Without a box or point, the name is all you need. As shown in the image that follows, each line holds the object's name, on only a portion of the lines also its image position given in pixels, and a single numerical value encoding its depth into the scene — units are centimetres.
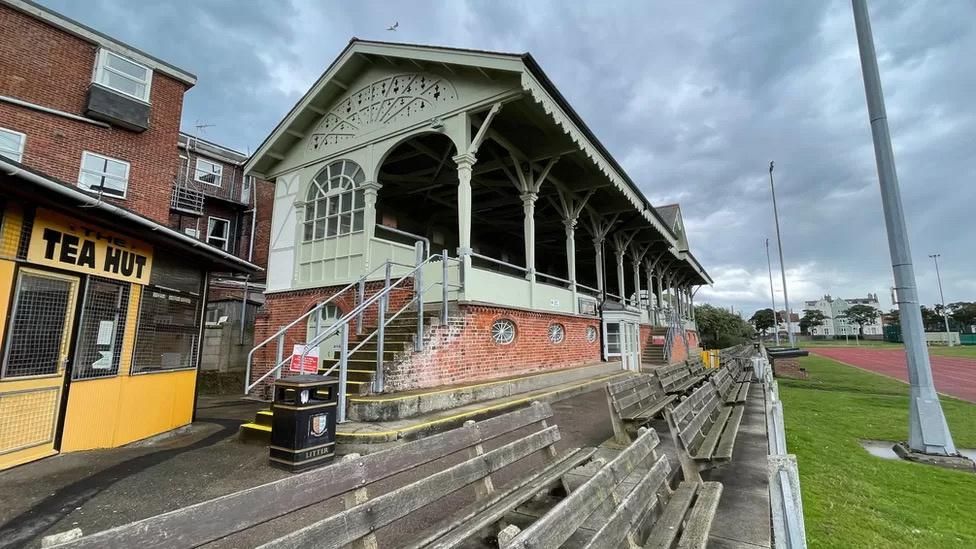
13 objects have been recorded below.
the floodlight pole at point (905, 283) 675
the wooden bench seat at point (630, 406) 515
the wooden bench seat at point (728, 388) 795
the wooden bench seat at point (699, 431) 375
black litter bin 503
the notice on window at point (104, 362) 587
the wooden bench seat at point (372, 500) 144
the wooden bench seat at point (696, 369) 1089
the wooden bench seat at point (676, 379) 751
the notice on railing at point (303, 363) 605
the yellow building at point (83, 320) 489
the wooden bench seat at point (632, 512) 185
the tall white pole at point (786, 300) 3033
